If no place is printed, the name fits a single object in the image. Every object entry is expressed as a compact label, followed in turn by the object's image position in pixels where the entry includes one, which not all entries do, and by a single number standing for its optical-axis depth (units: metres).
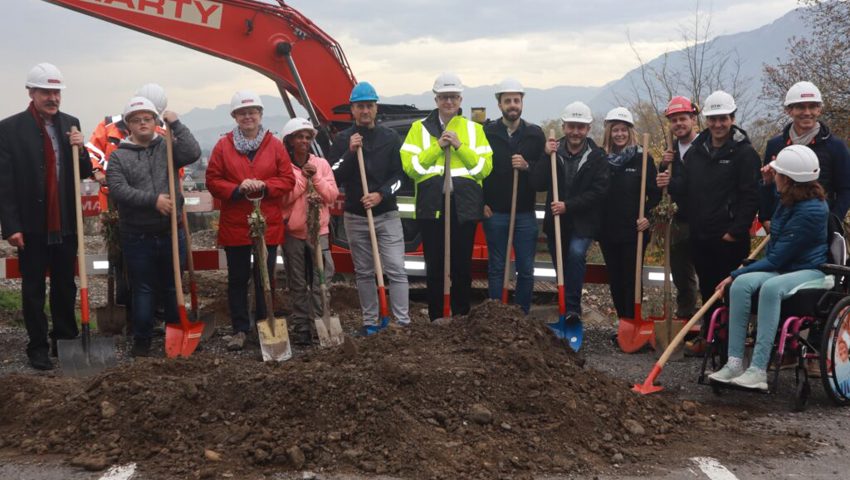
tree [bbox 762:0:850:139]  13.58
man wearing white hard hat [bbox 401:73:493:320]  8.07
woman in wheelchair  6.41
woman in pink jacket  8.01
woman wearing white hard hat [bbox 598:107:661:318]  8.22
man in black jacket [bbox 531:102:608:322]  8.13
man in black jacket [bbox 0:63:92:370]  7.45
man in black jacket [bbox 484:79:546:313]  8.36
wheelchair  6.24
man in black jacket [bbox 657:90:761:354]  7.53
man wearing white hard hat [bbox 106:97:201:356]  7.56
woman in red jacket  7.68
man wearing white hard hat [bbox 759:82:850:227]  7.17
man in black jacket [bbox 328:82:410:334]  8.07
